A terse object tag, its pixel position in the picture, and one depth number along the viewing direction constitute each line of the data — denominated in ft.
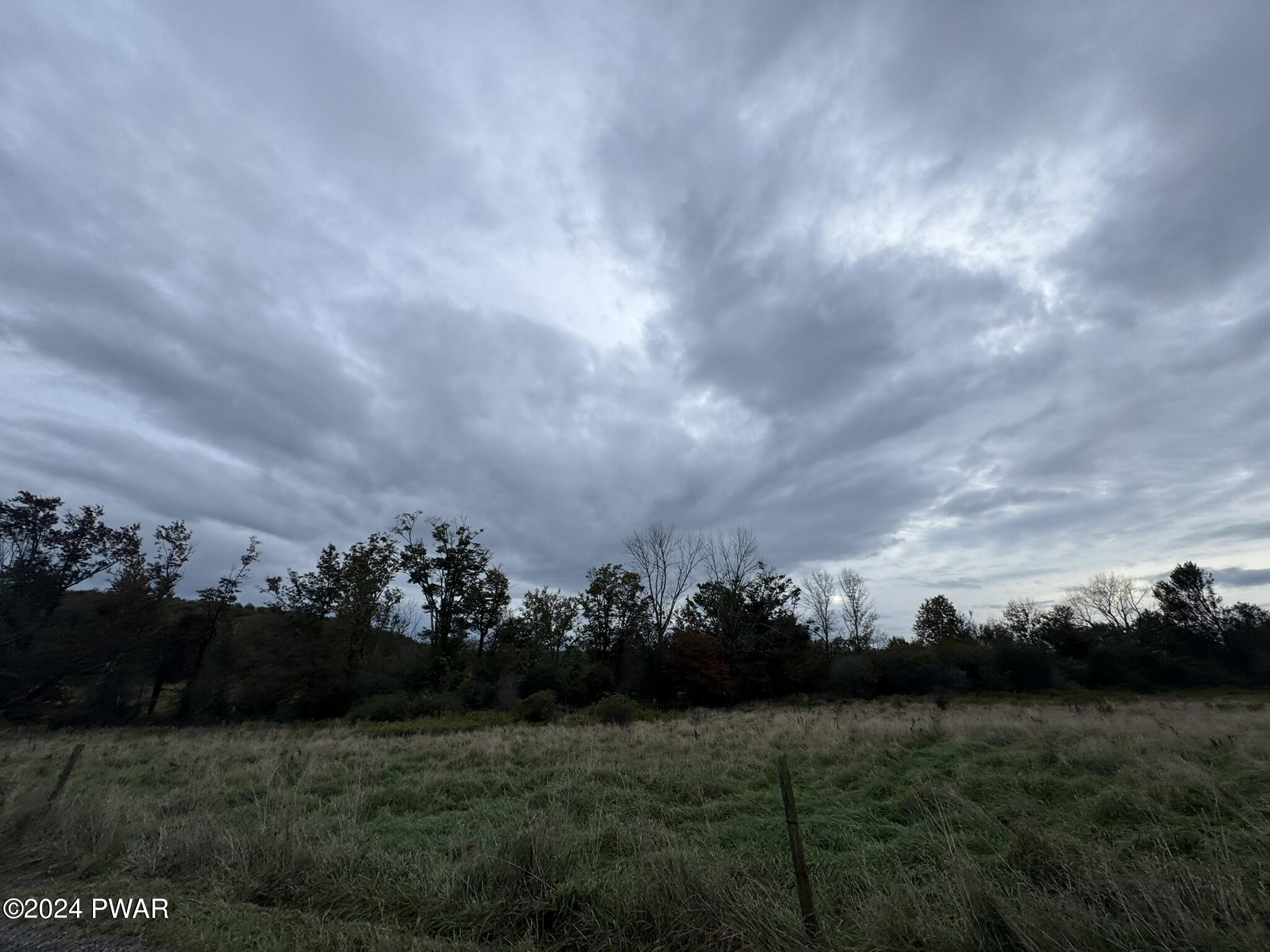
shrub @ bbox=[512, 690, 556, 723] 98.22
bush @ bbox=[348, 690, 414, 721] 104.27
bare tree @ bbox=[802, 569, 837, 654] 190.29
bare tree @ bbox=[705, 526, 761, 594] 156.87
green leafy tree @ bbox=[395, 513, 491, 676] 135.33
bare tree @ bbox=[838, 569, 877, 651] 189.57
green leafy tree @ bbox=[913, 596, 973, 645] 211.00
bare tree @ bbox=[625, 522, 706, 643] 152.25
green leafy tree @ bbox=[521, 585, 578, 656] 149.37
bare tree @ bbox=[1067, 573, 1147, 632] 195.62
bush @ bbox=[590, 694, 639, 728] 89.66
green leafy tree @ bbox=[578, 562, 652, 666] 151.74
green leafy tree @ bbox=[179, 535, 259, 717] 129.39
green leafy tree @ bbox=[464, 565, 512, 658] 140.46
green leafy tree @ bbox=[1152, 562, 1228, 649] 162.40
